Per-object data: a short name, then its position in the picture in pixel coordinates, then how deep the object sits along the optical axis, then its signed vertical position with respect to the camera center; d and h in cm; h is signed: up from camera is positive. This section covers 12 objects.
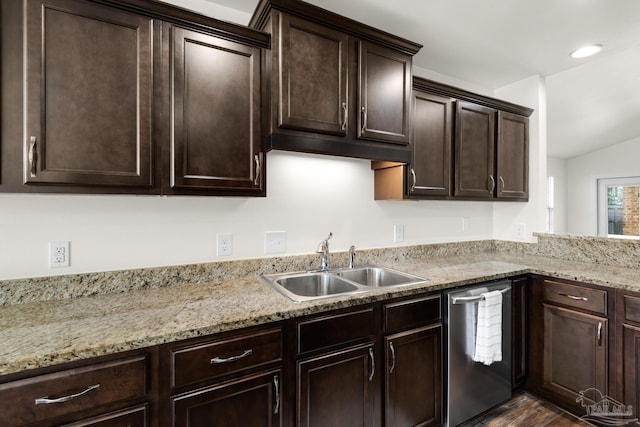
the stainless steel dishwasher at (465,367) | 179 -93
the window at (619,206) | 491 +10
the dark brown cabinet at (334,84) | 158 +72
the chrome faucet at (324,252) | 204 -26
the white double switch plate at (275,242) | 196 -19
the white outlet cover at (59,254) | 144 -19
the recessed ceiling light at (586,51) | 234 +125
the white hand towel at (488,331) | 185 -72
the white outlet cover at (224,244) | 181 -18
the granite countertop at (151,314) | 98 -41
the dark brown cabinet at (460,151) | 219 +48
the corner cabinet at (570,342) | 186 -84
